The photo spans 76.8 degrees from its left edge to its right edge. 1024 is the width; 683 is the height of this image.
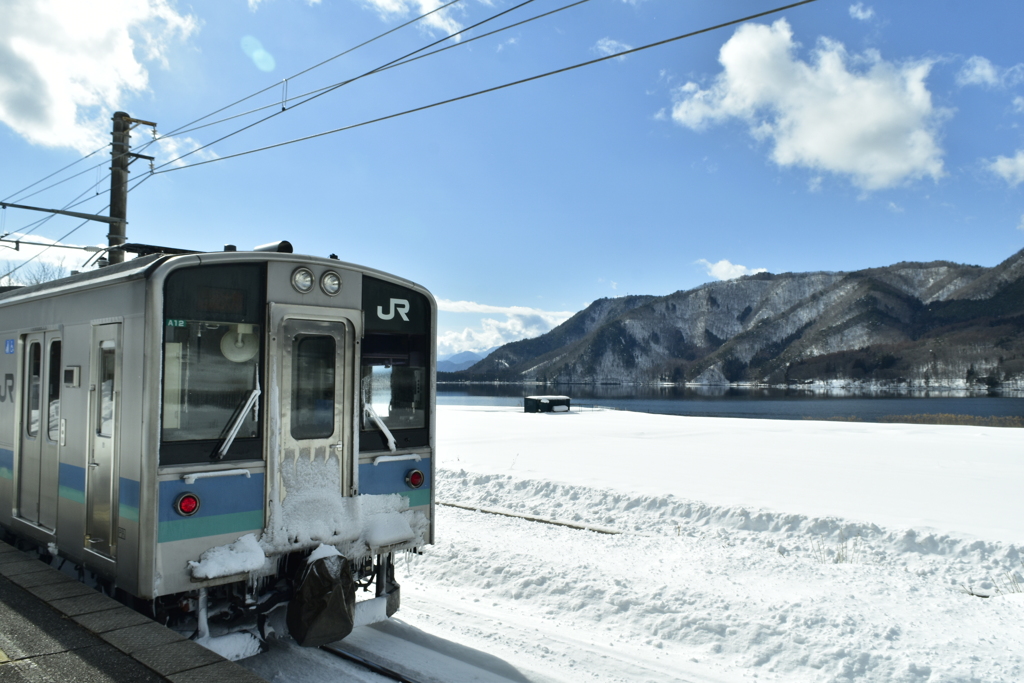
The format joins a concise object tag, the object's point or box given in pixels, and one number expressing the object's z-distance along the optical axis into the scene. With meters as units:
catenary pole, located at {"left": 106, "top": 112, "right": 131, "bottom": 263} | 13.81
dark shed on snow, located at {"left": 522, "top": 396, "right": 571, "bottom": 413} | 45.19
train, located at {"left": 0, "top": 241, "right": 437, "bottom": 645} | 4.59
